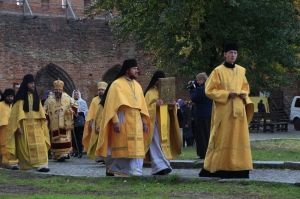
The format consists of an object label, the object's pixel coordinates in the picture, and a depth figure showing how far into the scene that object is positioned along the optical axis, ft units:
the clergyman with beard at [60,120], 65.62
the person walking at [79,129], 71.72
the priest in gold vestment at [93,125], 53.42
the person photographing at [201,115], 55.52
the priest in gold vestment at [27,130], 53.52
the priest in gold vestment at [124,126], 43.47
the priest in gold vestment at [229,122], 40.78
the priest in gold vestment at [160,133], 45.06
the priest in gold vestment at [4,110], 61.11
